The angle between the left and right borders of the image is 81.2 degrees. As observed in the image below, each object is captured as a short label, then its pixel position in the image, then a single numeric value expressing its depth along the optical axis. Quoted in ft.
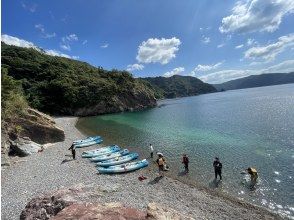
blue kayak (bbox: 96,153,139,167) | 65.46
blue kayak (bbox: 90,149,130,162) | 70.40
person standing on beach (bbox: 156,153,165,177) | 58.07
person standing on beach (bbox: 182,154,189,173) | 59.83
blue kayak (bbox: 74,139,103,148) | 89.27
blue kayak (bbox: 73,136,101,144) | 91.56
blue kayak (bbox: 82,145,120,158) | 74.87
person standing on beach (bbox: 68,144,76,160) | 71.68
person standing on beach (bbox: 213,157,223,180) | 53.26
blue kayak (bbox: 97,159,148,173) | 59.72
